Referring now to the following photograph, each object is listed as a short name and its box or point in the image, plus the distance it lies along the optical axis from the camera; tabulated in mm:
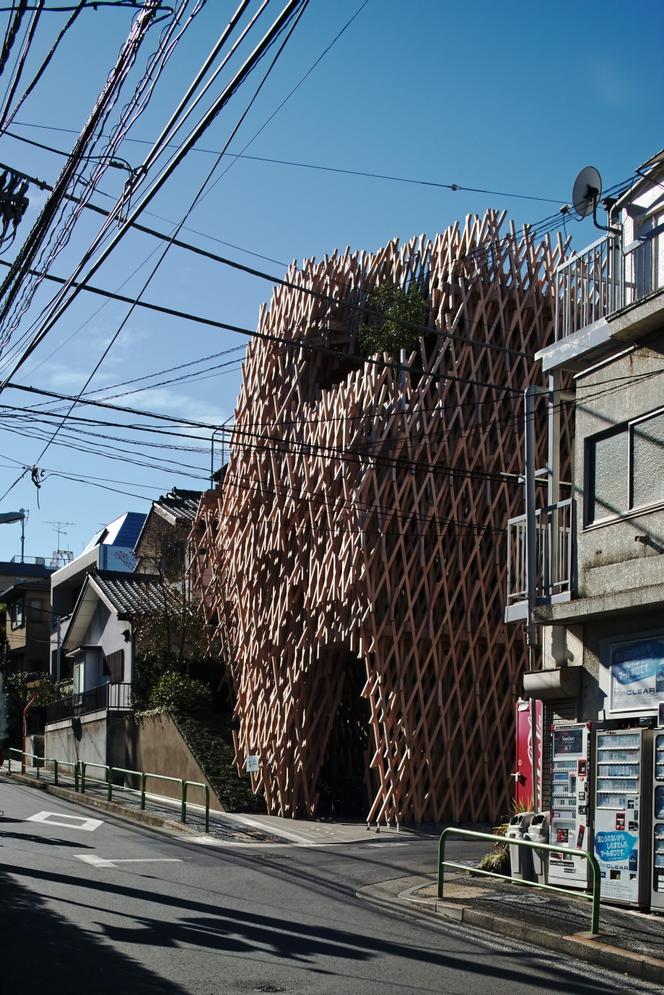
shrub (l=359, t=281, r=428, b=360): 26500
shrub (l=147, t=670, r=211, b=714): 32062
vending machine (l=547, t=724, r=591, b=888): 15086
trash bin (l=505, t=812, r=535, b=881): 15656
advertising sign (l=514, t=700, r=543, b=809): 18188
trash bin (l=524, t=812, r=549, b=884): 15789
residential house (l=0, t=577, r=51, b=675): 58031
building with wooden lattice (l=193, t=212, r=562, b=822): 25281
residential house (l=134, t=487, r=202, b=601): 36688
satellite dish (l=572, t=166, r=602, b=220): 16141
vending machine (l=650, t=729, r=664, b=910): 13516
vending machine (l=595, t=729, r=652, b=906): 13844
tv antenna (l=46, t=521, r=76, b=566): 71875
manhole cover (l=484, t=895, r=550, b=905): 13711
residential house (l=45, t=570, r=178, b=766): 36094
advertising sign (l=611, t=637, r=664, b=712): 14109
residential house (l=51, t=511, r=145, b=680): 50844
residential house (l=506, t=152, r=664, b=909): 14133
